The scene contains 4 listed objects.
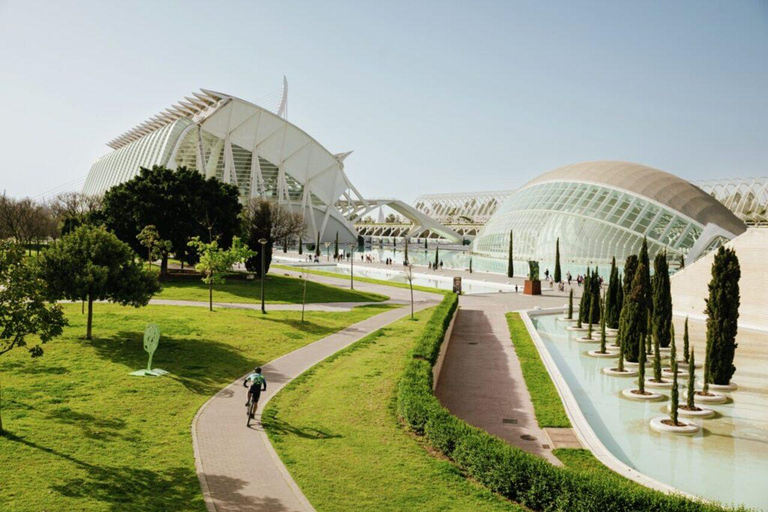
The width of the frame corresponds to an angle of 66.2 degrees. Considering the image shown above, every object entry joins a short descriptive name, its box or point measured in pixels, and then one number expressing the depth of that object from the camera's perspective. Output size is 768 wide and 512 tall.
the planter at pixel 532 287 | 41.62
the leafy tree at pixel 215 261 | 30.14
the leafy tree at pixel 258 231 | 44.47
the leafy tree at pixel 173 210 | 41.22
